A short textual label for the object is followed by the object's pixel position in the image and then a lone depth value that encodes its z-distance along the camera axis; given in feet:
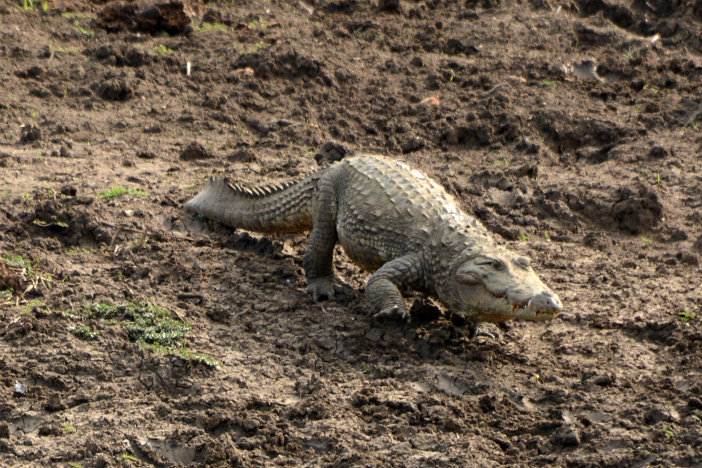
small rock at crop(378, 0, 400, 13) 72.54
